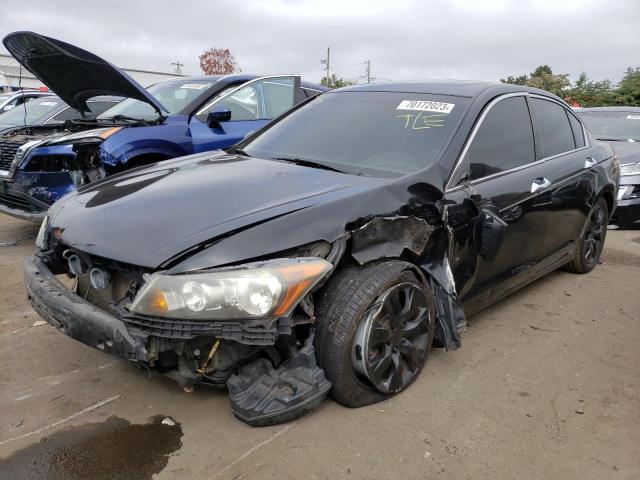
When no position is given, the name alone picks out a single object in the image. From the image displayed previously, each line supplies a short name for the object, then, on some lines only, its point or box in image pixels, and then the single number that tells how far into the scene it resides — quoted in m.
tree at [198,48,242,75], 49.16
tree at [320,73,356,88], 42.21
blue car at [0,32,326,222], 4.70
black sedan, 2.03
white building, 30.97
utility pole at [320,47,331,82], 57.72
